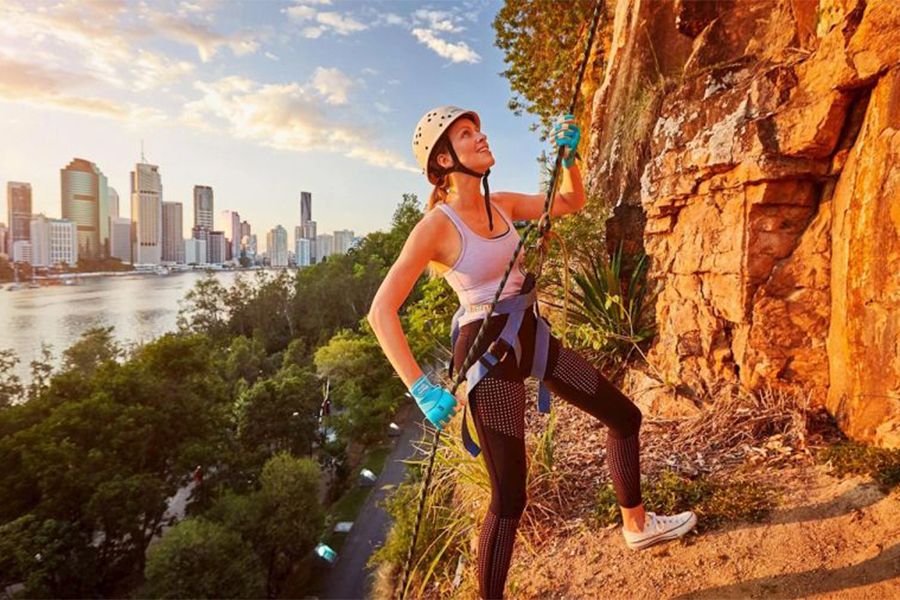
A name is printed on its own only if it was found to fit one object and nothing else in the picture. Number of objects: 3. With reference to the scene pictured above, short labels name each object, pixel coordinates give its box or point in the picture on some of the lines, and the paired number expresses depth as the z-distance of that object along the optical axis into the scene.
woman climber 1.88
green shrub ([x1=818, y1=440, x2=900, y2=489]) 2.32
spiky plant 4.43
